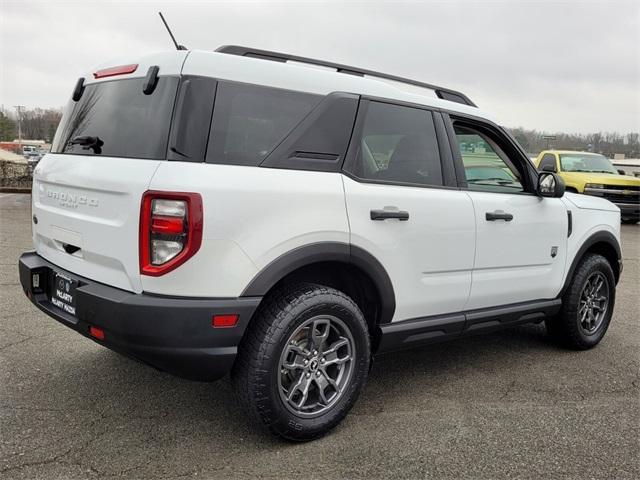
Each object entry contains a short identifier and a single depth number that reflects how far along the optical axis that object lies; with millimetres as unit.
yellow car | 14211
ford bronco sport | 2516
